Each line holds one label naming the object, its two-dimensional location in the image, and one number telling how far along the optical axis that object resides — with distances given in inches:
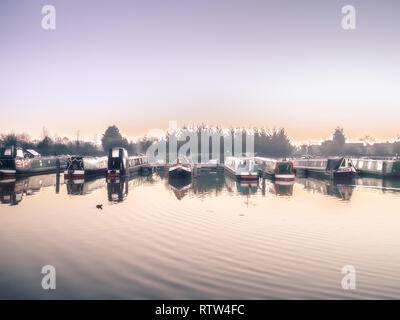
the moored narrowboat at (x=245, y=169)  1782.7
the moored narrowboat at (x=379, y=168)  2164.1
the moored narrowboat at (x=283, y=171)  1888.5
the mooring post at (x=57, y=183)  1465.9
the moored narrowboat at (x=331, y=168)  1988.2
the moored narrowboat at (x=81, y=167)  1969.7
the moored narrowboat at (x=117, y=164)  2020.9
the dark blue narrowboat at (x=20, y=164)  2039.1
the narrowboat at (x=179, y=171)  1935.3
